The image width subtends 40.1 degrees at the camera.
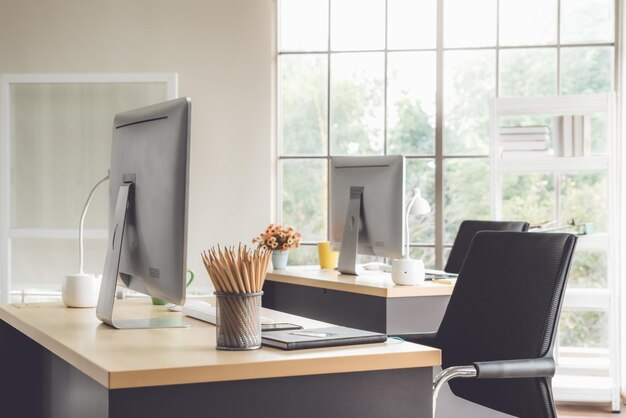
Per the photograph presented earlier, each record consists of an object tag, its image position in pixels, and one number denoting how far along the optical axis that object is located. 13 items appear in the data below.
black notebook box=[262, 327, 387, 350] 1.83
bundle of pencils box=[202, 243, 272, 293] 1.81
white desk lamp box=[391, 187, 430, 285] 3.68
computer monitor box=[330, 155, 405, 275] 3.90
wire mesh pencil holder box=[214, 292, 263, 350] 1.83
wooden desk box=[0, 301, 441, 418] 1.63
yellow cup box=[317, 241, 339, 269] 4.62
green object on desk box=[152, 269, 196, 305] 2.79
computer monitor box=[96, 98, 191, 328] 2.03
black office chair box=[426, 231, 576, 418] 2.37
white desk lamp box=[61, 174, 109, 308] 2.71
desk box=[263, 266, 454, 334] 3.59
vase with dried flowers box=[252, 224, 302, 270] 4.48
